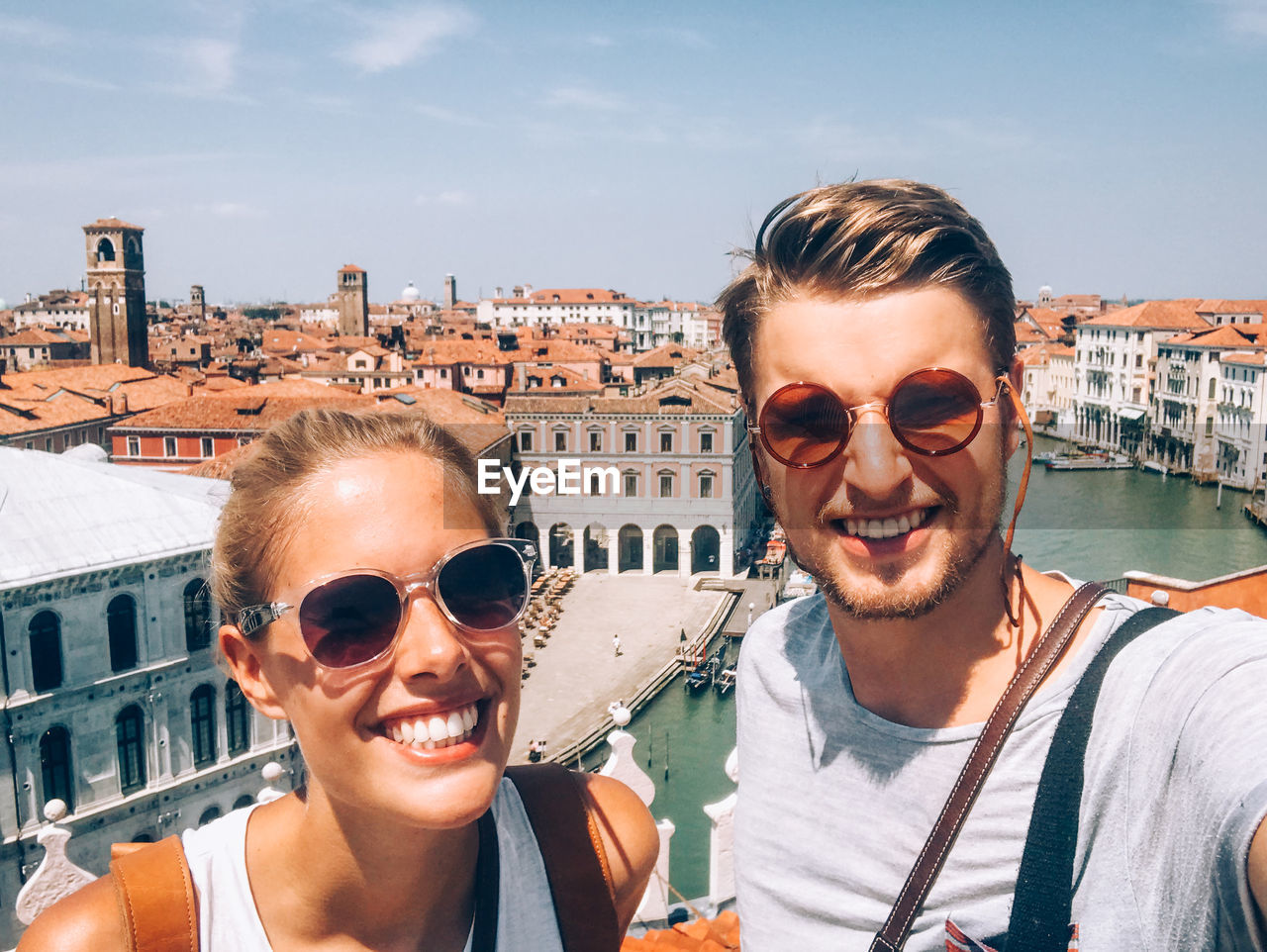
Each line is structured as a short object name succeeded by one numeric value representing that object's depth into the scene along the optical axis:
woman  0.96
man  0.85
